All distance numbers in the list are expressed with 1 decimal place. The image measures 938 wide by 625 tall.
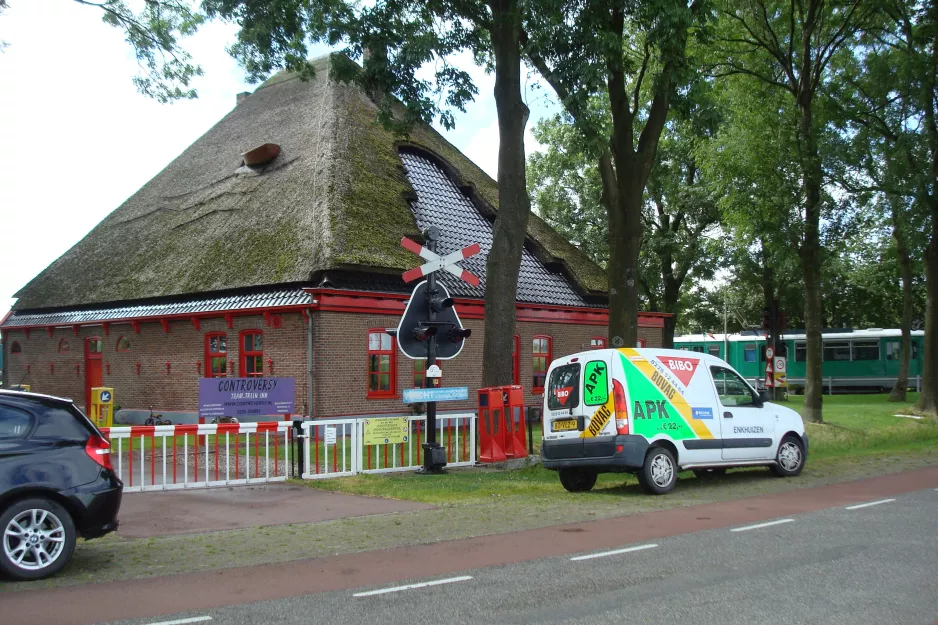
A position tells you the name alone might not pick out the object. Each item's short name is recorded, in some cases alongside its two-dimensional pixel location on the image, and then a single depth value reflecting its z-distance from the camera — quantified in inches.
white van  466.6
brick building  881.5
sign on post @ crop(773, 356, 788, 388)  983.6
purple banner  583.2
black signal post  555.8
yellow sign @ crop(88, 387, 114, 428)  844.6
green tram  1681.8
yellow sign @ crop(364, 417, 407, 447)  561.9
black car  280.4
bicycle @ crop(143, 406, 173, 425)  944.9
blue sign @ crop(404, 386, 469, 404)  557.9
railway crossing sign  555.4
